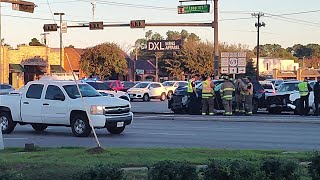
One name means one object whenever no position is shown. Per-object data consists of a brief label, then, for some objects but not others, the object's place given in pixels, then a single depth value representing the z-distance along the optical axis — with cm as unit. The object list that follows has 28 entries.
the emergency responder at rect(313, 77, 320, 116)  2844
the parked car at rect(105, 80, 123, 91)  5169
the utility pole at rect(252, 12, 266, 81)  7861
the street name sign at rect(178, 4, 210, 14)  4019
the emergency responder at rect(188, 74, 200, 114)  3005
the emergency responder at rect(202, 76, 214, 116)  2847
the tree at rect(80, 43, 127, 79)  8162
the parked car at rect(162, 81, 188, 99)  5479
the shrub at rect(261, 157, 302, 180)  846
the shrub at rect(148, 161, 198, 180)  798
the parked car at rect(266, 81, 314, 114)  3010
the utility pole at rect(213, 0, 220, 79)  3862
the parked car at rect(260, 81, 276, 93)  3868
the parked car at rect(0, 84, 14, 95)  4564
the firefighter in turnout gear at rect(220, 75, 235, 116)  2805
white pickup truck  1953
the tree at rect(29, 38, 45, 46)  10978
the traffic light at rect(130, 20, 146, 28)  4303
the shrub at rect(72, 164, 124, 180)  770
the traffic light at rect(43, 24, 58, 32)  4534
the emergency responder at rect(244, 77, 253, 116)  2909
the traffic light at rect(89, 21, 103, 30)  4497
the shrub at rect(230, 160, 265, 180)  813
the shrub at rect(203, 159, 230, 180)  812
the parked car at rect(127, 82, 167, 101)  5181
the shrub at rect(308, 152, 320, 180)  866
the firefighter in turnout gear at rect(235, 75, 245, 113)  2927
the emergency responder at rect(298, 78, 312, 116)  2864
